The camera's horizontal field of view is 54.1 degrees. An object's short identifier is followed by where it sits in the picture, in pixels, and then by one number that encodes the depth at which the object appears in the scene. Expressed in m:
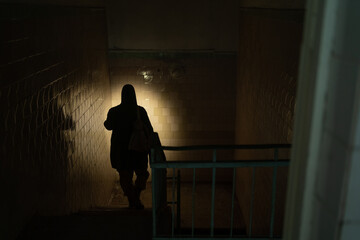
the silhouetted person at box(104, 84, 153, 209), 3.90
